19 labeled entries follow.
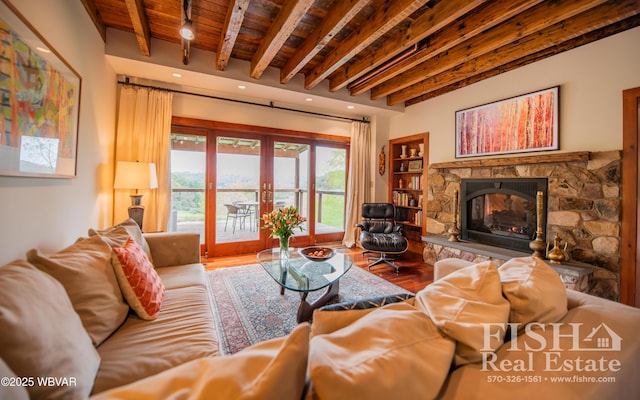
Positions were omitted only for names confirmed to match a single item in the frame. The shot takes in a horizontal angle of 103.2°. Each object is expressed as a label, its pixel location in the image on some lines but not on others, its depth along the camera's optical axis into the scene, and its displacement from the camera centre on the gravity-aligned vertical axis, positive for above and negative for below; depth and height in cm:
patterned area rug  198 -99
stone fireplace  241 -3
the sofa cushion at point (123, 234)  163 -27
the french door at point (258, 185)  388 +26
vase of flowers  254 -22
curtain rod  329 +153
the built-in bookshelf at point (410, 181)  431 +42
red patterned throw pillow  137 -48
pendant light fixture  201 +147
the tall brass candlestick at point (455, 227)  356 -32
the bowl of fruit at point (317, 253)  254 -54
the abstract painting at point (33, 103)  124 +53
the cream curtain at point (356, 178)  473 +45
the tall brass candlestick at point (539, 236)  272 -32
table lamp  278 +21
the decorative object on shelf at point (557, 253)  252 -46
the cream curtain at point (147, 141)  320 +73
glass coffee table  208 -65
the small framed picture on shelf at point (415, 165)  447 +69
